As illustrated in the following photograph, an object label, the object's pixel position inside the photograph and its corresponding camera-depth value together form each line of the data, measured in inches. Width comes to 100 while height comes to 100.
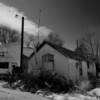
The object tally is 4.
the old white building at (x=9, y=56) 921.2
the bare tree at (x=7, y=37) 1318.9
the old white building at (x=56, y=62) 603.5
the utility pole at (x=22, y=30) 764.6
